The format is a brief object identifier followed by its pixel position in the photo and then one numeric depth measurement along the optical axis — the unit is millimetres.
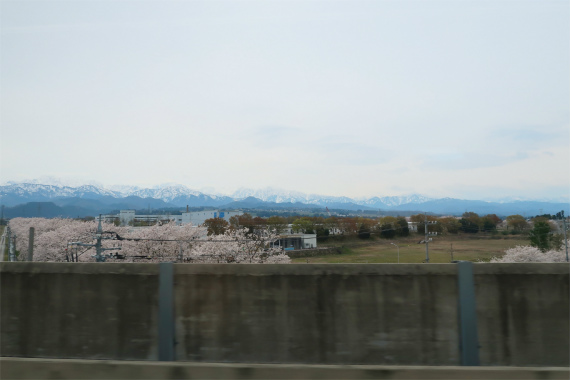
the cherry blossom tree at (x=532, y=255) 59156
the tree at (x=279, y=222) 105438
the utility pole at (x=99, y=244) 28547
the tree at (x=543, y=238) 69956
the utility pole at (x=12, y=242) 76350
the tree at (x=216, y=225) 91100
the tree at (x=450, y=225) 127000
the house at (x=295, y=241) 105438
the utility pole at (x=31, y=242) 15558
